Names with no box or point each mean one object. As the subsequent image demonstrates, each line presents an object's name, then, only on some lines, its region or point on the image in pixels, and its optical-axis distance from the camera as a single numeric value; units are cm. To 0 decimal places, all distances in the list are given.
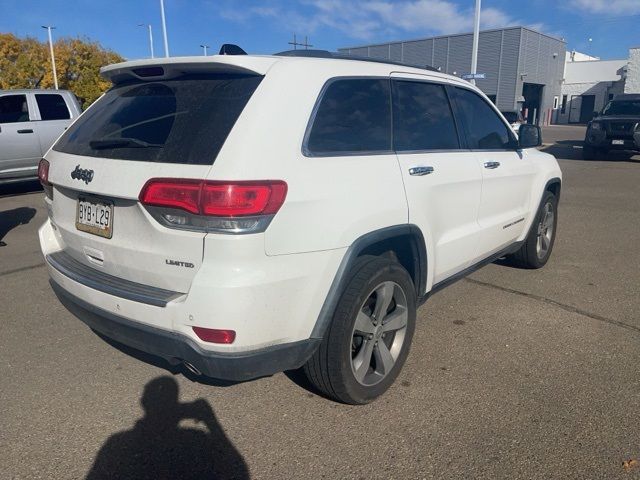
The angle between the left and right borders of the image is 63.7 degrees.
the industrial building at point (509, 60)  4366
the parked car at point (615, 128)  1538
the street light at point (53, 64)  3752
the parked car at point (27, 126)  969
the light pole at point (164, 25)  2242
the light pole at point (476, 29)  1978
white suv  218
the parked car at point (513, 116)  2004
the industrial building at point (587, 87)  5247
